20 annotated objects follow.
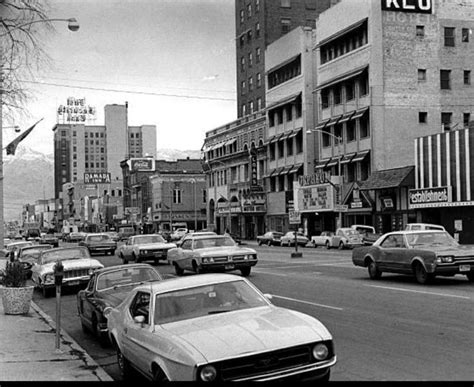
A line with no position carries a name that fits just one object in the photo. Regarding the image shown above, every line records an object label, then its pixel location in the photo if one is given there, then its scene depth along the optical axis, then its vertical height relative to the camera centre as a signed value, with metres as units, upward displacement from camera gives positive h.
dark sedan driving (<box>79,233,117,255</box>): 46.22 -1.55
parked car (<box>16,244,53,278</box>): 26.69 -1.34
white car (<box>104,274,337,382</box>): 6.31 -1.18
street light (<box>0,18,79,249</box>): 14.43 +4.29
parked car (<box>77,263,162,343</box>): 12.13 -1.33
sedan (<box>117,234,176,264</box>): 31.84 -1.33
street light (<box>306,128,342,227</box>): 58.39 +3.97
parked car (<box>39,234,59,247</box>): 66.22 -1.81
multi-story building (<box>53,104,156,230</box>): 181.50 +9.35
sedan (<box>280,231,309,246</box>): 56.88 -1.77
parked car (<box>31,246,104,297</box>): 20.41 -1.40
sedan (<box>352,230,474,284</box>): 18.25 -1.12
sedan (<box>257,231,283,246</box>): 62.44 -1.85
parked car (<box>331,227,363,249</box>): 48.44 -1.51
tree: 14.03 +4.00
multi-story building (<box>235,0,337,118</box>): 85.31 +24.57
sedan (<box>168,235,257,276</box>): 22.97 -1.24
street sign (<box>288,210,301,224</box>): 44.03 +0.12
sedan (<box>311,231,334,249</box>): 51.53 -1.68
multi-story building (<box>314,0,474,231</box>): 54.91 +11.10
